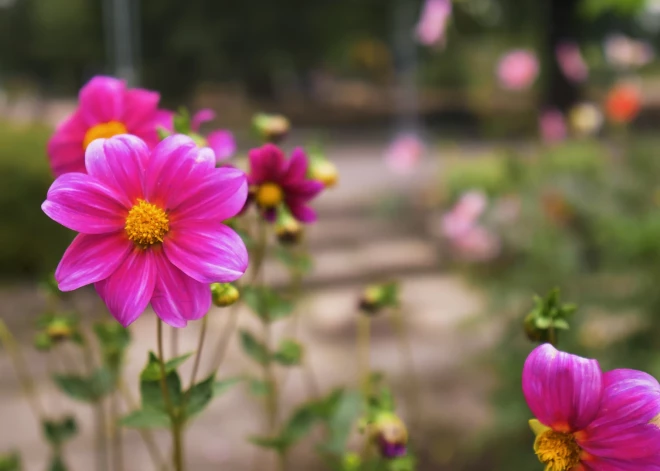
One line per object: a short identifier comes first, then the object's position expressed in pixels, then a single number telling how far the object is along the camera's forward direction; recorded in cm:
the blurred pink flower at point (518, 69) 181
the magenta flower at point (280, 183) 31
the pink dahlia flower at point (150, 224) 23
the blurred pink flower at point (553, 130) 184
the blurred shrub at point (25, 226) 187
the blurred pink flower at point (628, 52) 166
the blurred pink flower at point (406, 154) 213
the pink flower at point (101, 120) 31
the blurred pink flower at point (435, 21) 106
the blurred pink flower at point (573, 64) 177
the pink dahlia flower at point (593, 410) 21
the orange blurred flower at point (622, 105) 150
